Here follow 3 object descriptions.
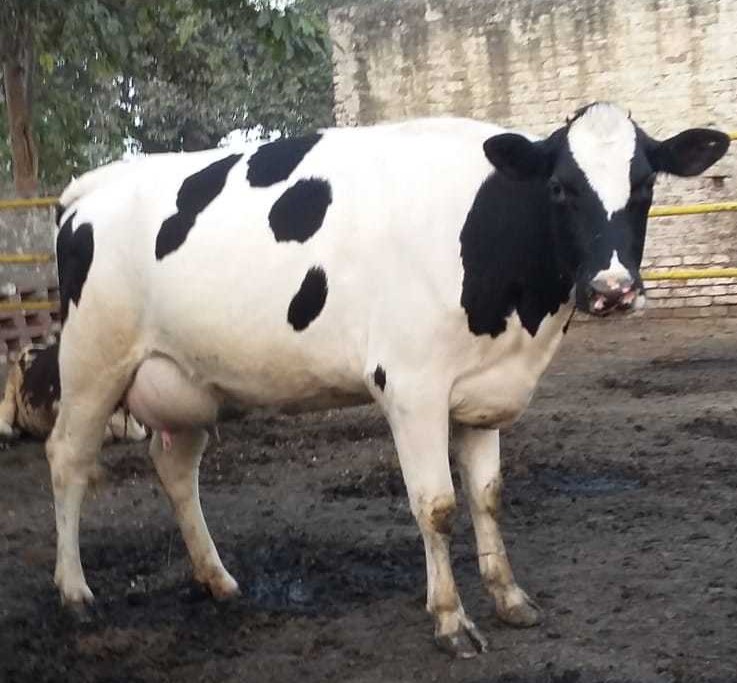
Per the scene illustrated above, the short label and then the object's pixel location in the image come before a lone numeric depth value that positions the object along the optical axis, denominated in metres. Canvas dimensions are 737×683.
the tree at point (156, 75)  9.05
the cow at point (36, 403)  8.13
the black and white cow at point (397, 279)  3.94
